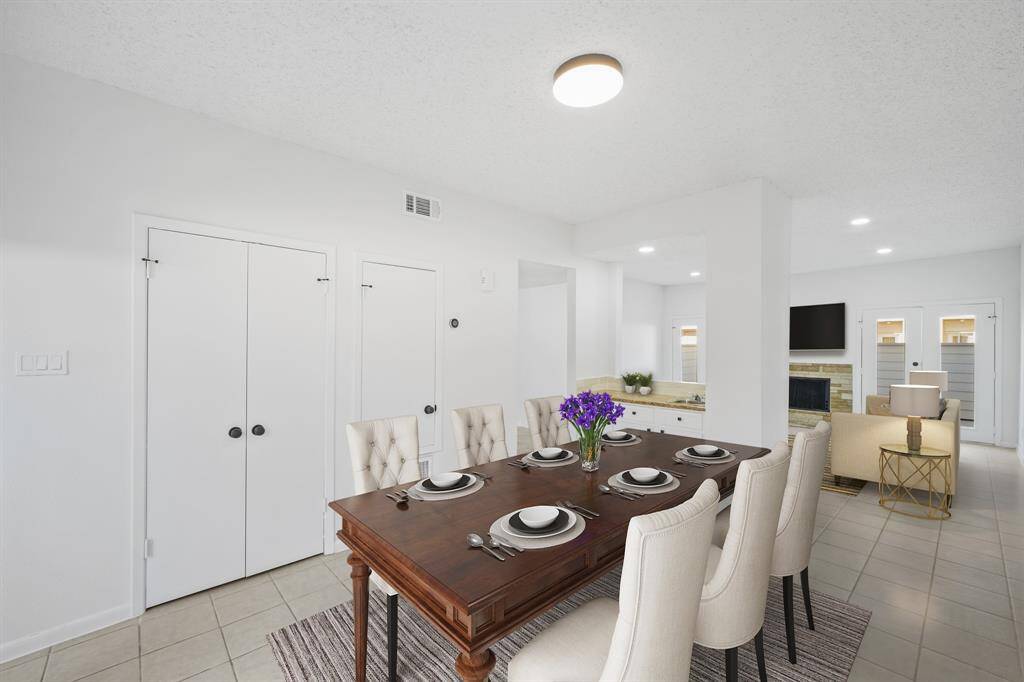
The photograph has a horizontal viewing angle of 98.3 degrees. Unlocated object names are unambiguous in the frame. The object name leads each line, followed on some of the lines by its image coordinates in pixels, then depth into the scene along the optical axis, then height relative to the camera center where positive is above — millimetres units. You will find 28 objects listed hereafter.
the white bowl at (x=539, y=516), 1491 -617
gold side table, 3686 -1181
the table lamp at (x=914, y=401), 3457 -469
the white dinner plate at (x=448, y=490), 1883 -644
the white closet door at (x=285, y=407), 2744 -438
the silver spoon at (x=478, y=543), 1363 -649
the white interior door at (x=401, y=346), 3219 -51
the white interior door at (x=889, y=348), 6613 -87
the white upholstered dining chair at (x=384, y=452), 2148 -571
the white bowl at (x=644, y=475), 1988 -615
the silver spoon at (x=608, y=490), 1882 -644
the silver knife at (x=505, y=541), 1384 -646
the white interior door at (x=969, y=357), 6066 -200
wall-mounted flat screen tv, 7242 +233
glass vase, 2178 -563
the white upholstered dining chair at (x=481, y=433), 2693 -581
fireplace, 7430 -893
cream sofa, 3924 -879
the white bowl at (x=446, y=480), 1951 -627
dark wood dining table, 1169 -664
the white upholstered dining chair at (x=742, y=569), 1475 -779
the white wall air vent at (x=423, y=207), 3473 +1064
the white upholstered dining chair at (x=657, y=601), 1017 -631
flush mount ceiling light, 1984 +1189
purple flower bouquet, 2143 -378
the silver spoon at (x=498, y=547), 1358 -650
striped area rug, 1914 -1438
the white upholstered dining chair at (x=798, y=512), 1904 -749
